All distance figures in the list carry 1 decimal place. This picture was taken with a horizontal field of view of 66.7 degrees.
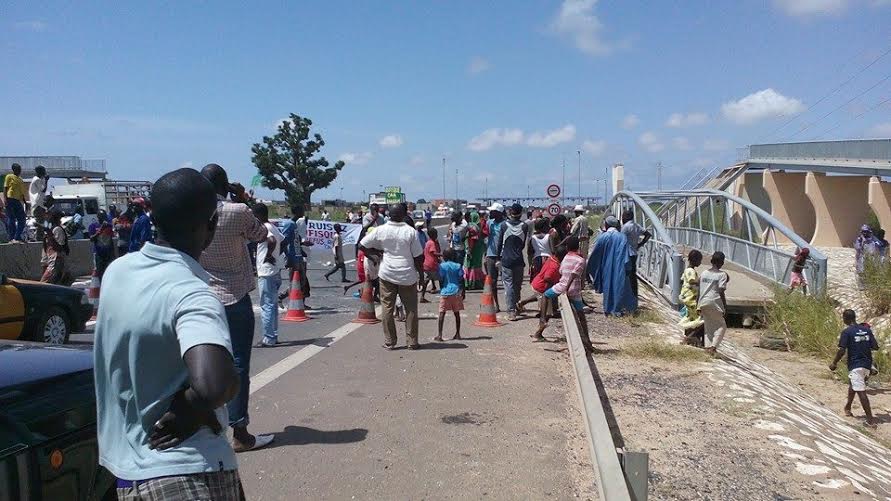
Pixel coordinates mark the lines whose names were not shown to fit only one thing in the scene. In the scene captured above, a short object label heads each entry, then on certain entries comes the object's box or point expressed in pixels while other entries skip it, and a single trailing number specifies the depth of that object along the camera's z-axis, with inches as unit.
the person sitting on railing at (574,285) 331.6
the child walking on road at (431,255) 478.3
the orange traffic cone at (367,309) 407.5
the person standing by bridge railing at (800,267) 560.4
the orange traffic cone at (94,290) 481.1
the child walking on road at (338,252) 602.9
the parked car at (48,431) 99.3
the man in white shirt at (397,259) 308.8
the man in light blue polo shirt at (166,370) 73.4
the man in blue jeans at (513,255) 422.3
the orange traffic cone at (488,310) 406.0
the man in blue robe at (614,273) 440.8
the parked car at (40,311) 311.6
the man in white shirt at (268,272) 322.3
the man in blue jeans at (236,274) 183.3
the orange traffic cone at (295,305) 422.0
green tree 2466.8
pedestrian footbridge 557.0
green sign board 2391.6
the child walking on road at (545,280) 359.9
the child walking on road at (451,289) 356.5
